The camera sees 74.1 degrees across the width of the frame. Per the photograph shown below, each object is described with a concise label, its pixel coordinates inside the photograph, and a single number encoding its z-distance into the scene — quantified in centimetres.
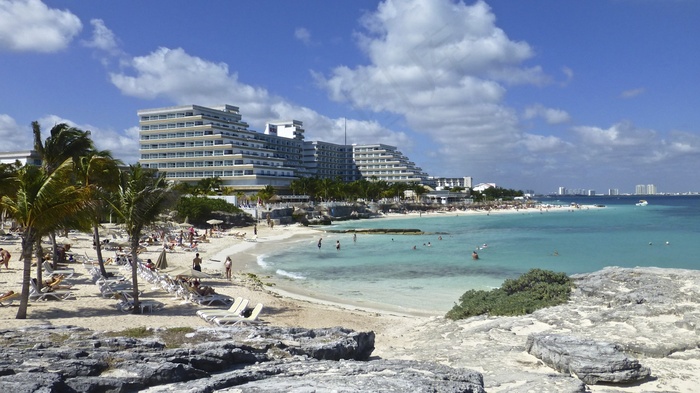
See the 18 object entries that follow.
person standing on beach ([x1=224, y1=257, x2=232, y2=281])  2356
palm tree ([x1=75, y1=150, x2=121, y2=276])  1967
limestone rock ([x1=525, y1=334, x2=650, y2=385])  849
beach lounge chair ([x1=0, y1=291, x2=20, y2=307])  1380
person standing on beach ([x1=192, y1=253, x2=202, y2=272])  2161
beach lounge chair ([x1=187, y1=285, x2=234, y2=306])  1614
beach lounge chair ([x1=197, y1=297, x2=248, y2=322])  1349
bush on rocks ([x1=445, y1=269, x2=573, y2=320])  1430
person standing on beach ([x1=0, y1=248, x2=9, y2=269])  2042
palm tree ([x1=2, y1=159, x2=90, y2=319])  1188
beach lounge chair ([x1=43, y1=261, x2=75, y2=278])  1894
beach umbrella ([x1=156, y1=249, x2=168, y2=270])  2250
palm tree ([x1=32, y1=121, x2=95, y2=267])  2139
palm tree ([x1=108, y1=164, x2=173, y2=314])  1376
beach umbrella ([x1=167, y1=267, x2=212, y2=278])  1975
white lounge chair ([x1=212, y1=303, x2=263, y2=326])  1295
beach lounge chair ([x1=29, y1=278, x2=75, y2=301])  1473
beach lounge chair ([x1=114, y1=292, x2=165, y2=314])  1438
